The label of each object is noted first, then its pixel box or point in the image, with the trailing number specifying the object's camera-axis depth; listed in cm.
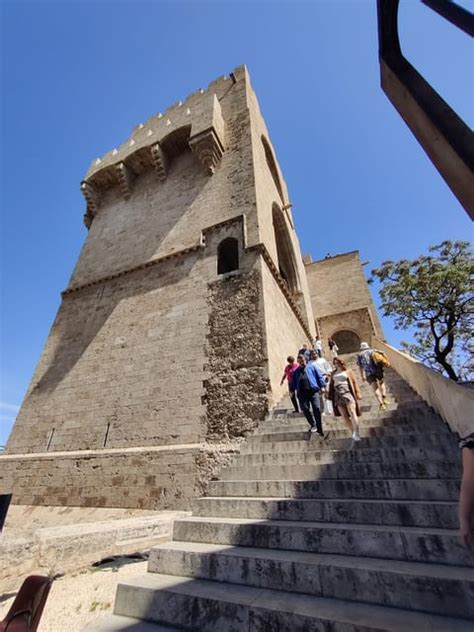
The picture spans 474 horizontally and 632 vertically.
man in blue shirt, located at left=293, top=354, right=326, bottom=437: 423
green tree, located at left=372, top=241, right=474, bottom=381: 1259
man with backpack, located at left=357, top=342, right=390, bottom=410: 536
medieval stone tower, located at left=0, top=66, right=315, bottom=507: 579
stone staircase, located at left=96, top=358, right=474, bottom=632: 173
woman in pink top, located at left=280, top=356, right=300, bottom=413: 553
